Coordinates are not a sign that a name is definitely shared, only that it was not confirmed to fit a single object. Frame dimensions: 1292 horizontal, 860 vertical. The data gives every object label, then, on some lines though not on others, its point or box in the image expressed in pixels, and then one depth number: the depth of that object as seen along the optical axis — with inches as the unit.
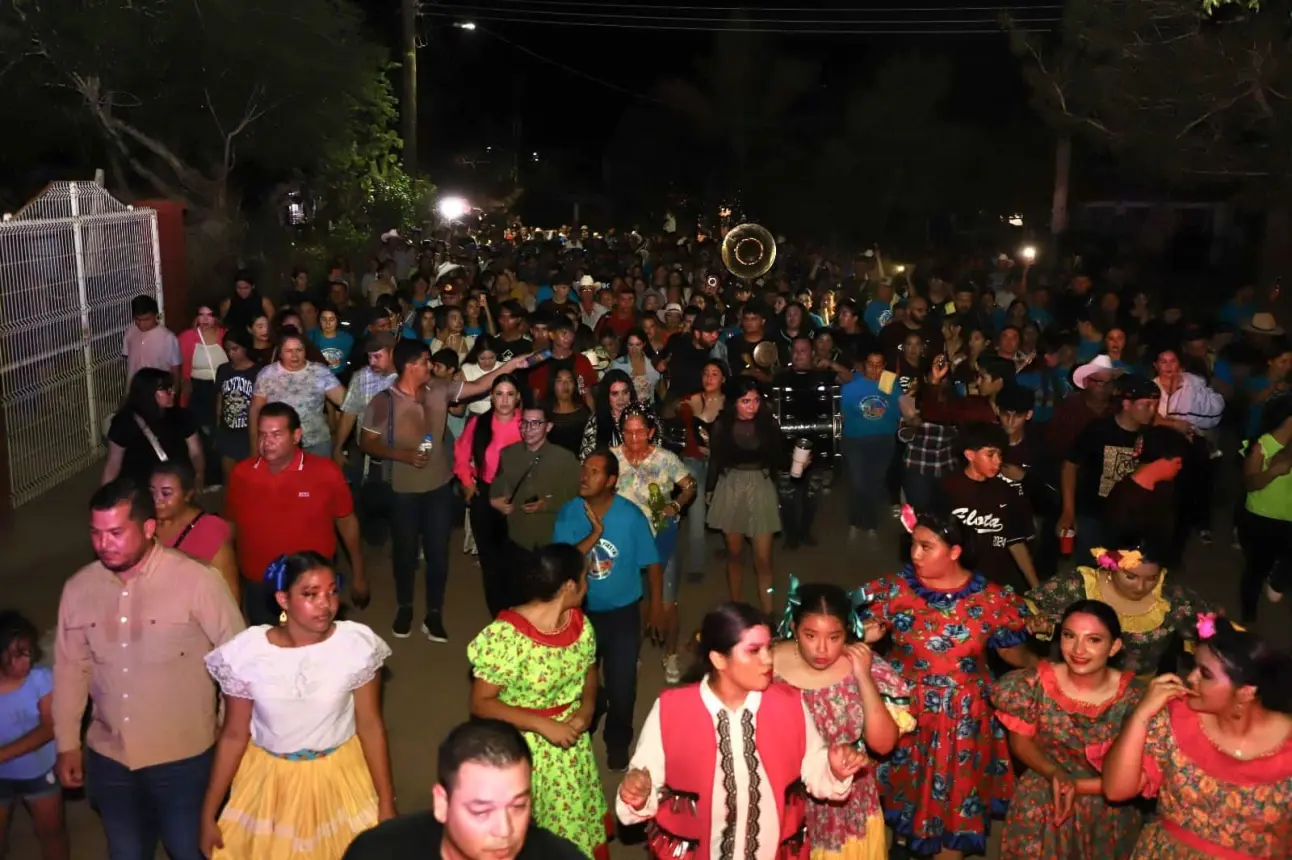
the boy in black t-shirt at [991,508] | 255.4
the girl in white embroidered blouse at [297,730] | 172.4
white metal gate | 452.4
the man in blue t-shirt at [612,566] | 243.9
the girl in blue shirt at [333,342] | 440.5
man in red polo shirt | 246.7
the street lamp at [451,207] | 1397.6
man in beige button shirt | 177.2
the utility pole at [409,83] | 944.3
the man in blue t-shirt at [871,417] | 387.5
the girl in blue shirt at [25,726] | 192.7
